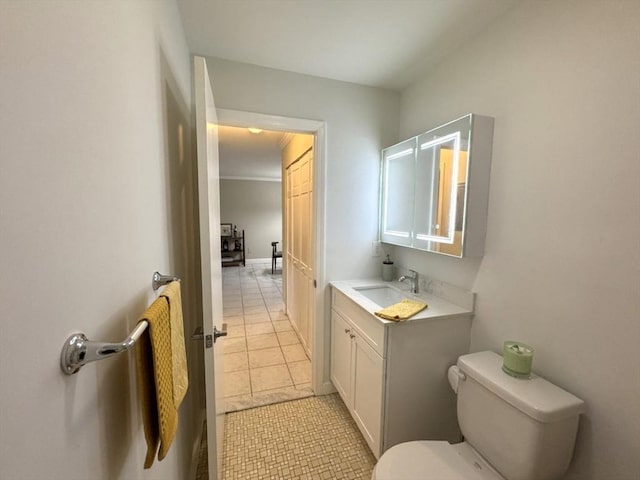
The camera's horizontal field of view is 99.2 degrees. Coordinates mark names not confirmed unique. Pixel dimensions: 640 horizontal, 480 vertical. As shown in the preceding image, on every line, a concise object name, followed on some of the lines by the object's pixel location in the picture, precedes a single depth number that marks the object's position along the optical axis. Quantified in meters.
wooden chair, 6.57
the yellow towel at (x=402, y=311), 1.42
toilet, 0.99
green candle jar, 1.14
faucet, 1.92
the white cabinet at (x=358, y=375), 1.54
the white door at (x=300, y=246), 2.49
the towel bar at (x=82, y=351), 0.45
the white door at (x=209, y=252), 1.07
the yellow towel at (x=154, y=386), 0.61
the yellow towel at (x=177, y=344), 0.77
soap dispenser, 2.18
